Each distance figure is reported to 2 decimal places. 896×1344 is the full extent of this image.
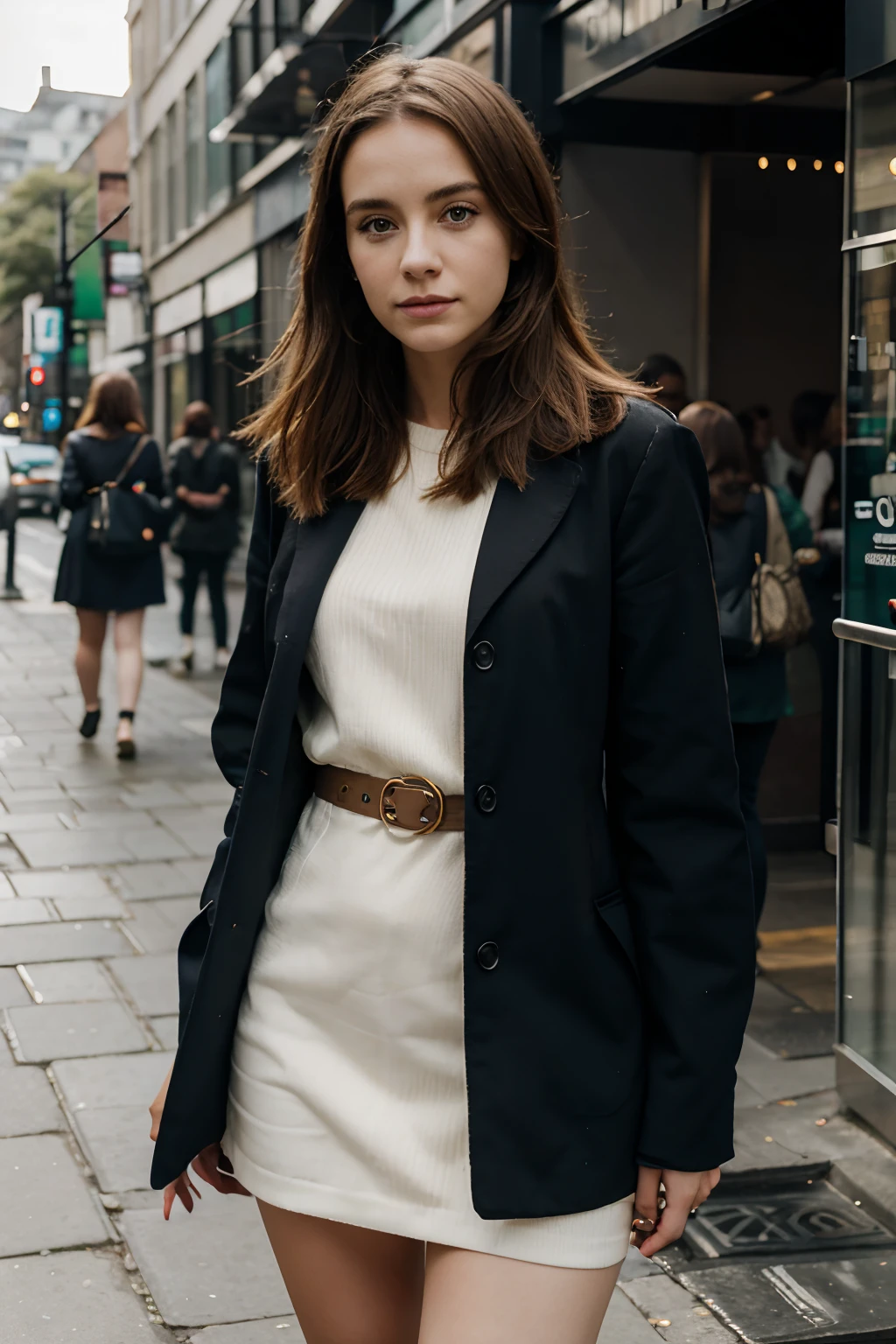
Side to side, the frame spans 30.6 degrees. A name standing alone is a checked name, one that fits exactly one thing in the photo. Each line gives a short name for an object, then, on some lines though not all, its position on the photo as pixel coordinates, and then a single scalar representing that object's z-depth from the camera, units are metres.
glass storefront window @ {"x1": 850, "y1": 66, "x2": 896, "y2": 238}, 3.87
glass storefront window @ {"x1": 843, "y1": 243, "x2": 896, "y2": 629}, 3.93
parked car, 32.03
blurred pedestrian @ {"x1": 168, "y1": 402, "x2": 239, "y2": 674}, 11.43
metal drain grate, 3.50
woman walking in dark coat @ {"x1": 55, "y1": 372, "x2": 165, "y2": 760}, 8.80
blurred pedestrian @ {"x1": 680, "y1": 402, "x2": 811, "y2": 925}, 5.07
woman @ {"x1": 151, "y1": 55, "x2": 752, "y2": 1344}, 1.71
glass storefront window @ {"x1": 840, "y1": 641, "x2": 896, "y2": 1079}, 4.12
